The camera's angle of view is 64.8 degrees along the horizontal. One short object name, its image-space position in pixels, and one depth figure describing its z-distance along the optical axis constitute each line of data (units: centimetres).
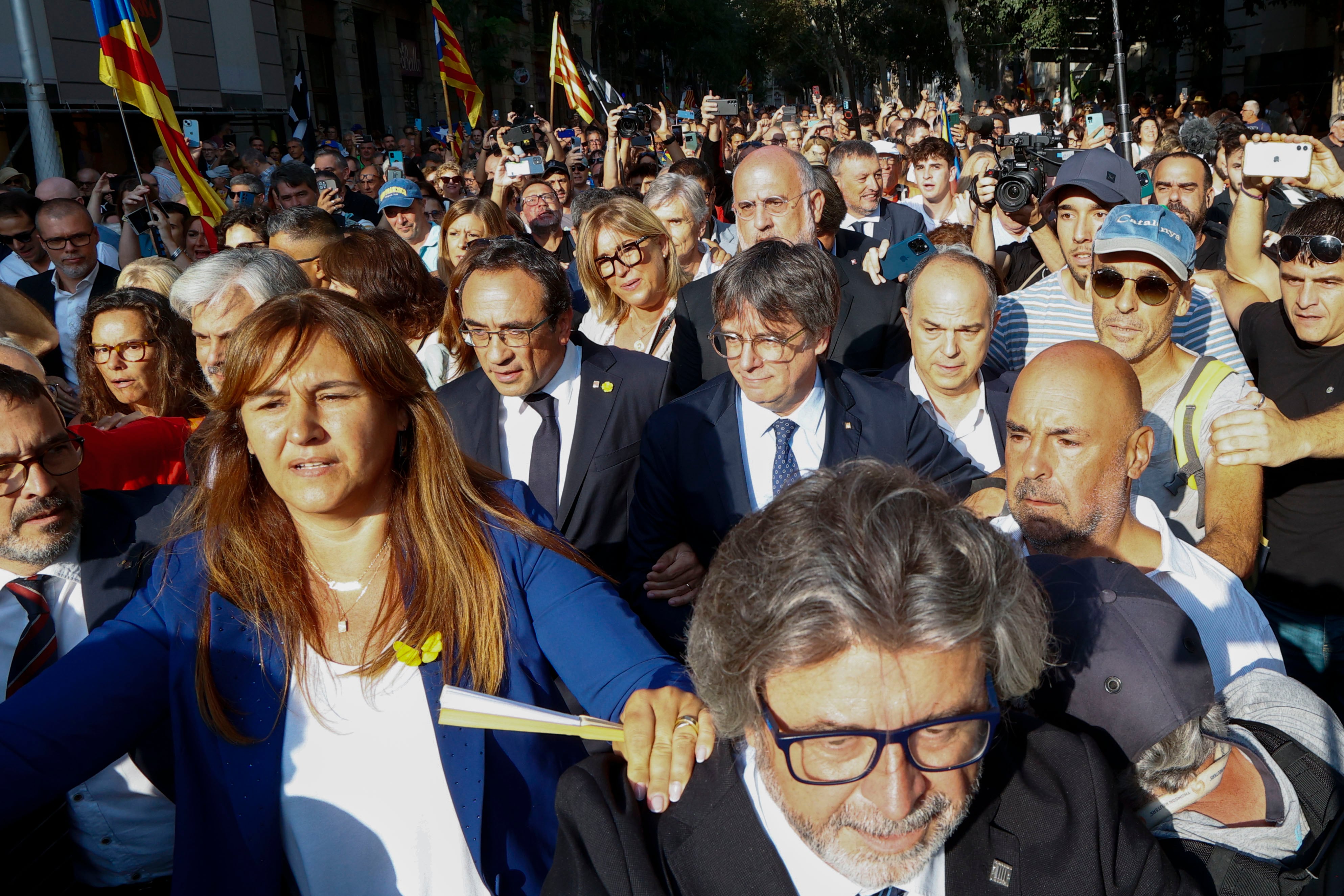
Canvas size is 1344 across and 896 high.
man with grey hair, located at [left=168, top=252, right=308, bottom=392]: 364
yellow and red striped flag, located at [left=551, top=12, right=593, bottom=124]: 1278
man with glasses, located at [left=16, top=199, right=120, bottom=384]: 603
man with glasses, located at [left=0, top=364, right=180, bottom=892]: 231
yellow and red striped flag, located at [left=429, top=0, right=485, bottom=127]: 1288
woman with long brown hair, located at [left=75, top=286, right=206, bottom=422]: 383
